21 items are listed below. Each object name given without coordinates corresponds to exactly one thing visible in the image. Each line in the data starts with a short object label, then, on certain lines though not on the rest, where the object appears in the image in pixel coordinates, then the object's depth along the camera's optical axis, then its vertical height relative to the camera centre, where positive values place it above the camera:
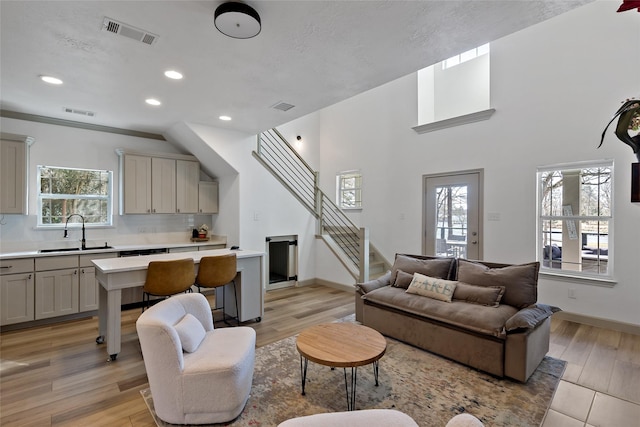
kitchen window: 4.41 +0.24
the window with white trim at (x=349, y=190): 6.37 +0.51
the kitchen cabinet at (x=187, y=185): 5.18 +0.46
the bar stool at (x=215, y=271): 3.43 -0.67
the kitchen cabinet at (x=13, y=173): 3.82 +0.48
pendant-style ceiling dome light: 1.96 +1.29
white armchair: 1.96 -1.07
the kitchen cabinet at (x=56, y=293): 3.78 -1.04
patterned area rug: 2.15 -1.42
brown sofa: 2.60 -0.96
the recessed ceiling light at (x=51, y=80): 3.07 +1.35
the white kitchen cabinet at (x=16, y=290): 3.58 -0.95
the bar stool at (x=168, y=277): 3.08 -0.67
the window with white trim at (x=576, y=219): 3.79 -0.06
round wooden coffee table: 2.12 -1.02
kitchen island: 2.93 -0.79
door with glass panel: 4.80 -0.02
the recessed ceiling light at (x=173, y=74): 2.97 +1.37
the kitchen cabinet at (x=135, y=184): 4.71 +0.43
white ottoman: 1.40 -0.97
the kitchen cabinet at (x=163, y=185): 4.96 +0.44
